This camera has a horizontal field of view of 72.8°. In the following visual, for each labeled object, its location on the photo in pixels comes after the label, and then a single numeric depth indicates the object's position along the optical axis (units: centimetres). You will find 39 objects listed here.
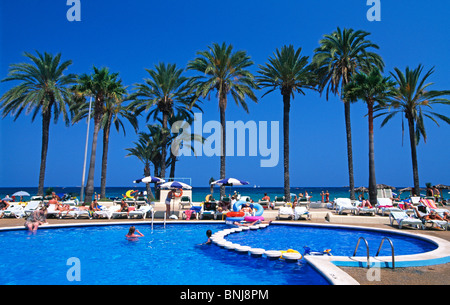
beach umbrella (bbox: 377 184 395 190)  5162
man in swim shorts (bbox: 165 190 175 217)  1717
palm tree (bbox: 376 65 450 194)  2541
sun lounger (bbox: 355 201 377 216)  1808
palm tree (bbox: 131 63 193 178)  2828
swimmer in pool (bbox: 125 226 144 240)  1202
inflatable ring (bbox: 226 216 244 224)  1576
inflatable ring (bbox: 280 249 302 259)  850
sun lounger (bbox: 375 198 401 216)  1769
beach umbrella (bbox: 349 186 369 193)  4606
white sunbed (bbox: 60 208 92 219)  1731
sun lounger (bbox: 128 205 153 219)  1719
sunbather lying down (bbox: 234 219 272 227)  1521
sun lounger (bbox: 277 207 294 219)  1729
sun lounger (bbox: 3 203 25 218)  1730
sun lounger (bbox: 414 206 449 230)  1298
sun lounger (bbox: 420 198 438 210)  1541
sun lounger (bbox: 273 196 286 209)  2262
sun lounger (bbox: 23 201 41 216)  1783
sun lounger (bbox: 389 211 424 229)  1338
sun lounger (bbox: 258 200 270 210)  2204
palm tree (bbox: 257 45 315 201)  2508
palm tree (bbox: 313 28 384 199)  2481
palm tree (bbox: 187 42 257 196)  2511
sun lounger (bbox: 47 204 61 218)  1730
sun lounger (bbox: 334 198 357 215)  1847
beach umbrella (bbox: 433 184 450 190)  4591
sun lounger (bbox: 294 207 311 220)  1714
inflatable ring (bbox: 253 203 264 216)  1700
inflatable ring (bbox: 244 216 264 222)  1564
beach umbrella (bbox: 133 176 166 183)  1909
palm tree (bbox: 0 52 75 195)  2628
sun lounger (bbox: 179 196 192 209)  2200
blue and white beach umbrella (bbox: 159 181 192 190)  1720
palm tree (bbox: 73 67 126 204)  2500
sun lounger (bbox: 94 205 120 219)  1723
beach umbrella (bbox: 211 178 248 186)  2052
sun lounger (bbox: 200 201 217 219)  1758
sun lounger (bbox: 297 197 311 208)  2121
